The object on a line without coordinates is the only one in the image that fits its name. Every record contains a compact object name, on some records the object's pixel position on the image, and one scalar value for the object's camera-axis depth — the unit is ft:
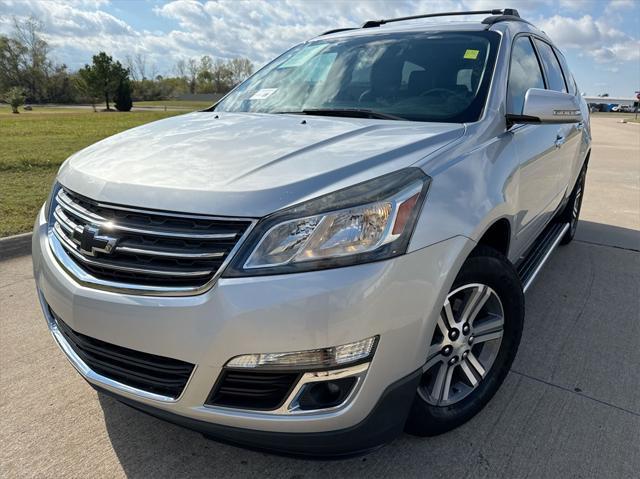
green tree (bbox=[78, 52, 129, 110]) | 193.88
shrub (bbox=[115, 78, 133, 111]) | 189.37
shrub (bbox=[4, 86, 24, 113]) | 161.27
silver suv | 5.41
